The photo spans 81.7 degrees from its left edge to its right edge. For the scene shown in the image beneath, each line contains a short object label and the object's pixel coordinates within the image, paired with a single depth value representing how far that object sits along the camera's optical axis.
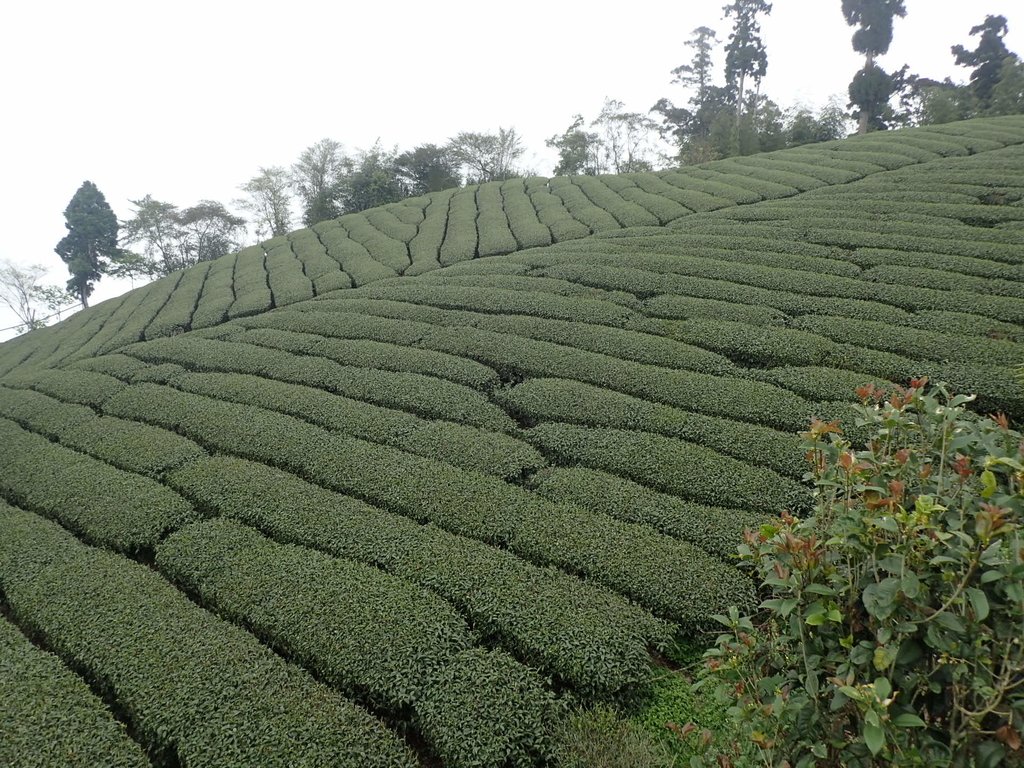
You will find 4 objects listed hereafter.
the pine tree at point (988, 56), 37.84
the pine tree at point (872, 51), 40.25
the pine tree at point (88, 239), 42.78
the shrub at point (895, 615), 2.10
